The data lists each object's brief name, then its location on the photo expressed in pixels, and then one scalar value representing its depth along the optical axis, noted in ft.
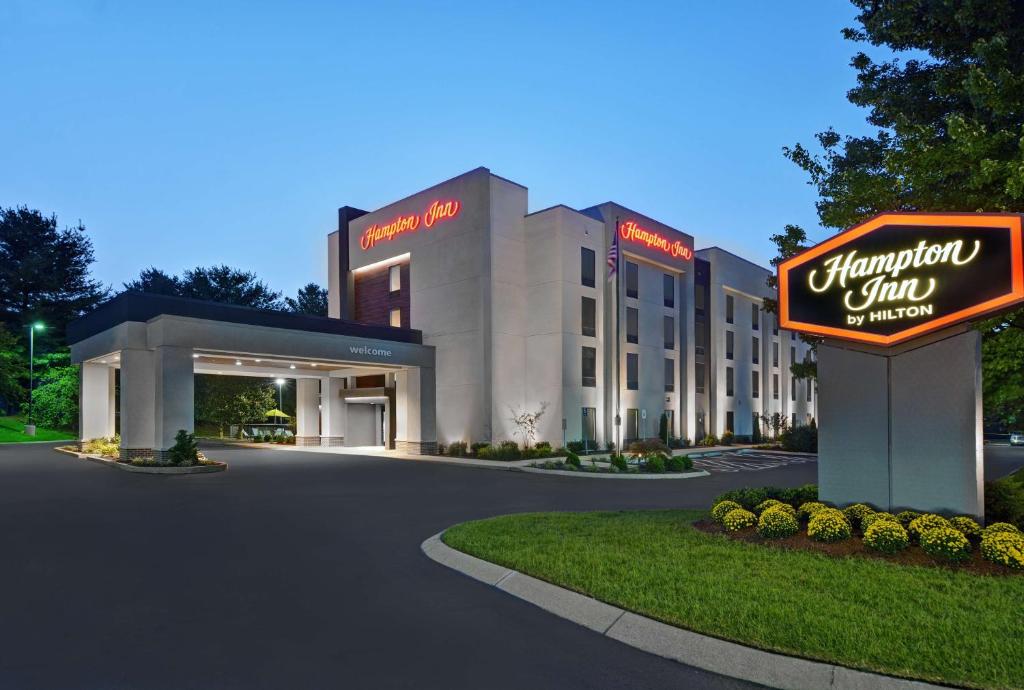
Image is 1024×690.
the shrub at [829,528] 30.12
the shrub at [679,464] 80.28
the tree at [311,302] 260.21
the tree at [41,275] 191.21
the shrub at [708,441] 142.20
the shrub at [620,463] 78.84
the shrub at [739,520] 33.73
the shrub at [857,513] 31.78
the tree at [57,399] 169.17
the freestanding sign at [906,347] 30.19
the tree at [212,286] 222.28
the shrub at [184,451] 79.71
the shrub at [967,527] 28.58
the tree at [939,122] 34.01
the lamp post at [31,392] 162.30
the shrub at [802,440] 133.08
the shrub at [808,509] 33.58
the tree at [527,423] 111.04
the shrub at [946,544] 26.76
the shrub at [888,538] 28.25
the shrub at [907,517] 30.73
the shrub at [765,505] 34.88
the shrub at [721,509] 36.19
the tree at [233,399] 182.80
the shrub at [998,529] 27.35
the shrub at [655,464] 79.05
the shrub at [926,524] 28.63
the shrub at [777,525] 31.58
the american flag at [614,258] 96.07
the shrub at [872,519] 30.19
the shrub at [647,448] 96.17
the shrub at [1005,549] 25.48
